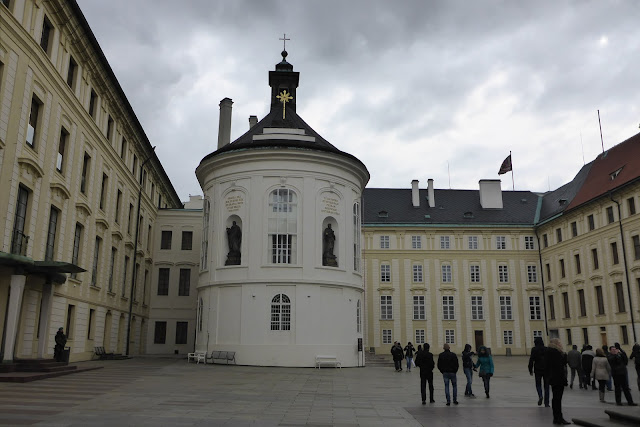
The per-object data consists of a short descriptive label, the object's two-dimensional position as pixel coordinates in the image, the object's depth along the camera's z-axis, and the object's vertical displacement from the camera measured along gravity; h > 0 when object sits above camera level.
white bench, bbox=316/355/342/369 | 29.72 -1.37
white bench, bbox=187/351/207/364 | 30.49 -1.18
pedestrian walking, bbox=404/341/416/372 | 29.87 -1.08
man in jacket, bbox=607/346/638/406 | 14.31 -1.03
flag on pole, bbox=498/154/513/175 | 59.73 +18.19
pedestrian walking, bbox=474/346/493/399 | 16.48 -0.92
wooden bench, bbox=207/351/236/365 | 29.59 -1.14
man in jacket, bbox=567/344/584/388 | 20.08 -1.01
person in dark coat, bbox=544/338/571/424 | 11.15 -0.80
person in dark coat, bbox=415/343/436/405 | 14.65 -0.87
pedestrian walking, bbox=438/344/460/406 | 14.39 -0.84
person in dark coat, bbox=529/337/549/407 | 14.83 -0.72
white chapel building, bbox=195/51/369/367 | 30.25 +4.71
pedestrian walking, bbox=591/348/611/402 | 15.45 -1.00
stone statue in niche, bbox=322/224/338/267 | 32.19 +5.02
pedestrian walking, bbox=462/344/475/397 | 16.59 -1.06
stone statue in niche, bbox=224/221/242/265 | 32.12 +5.25
